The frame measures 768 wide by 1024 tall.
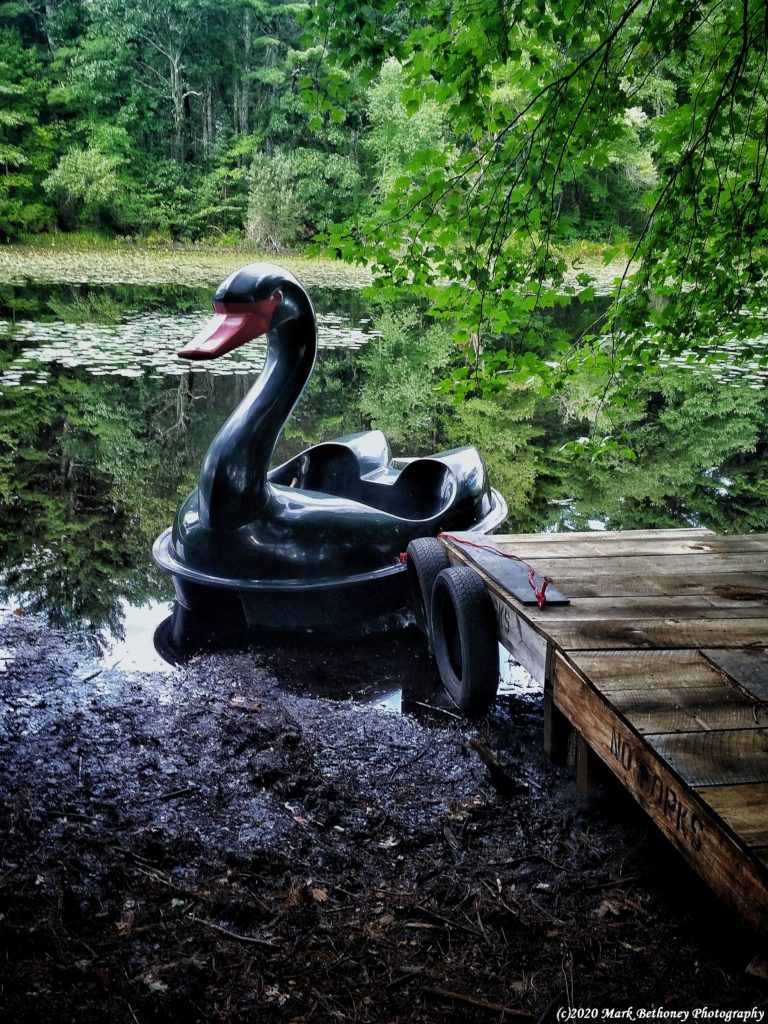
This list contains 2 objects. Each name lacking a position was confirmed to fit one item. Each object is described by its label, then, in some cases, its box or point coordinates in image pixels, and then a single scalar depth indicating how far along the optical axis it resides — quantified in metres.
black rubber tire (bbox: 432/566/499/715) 3.48
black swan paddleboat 4.46
